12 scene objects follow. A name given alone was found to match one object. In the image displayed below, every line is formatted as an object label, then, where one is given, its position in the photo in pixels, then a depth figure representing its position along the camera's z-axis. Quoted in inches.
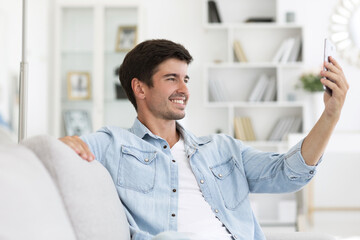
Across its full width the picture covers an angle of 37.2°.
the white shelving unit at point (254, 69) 184.7
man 63.7
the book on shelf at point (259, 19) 183.8
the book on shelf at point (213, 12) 184.9
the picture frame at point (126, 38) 184.1
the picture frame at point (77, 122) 185.3
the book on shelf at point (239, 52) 183.6
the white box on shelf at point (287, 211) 181.0
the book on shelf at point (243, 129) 181.9
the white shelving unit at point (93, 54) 183.9
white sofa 38.9
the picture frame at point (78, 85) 185.3
